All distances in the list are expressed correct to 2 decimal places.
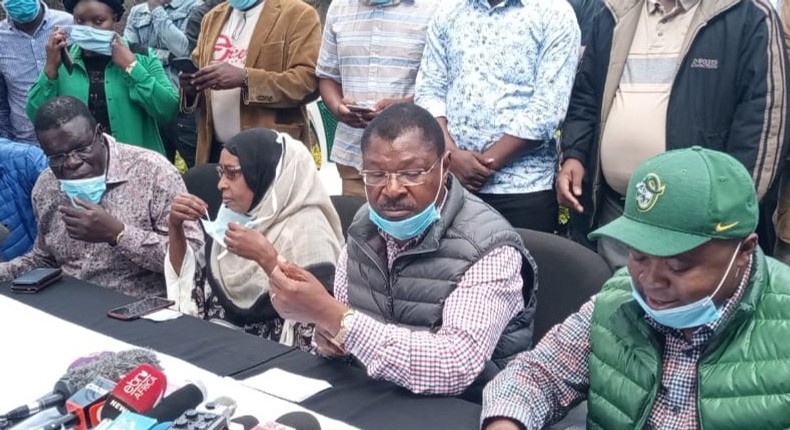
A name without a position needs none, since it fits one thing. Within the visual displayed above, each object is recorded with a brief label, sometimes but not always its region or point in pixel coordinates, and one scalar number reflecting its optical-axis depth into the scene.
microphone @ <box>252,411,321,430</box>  1.45
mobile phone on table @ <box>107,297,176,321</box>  2.23
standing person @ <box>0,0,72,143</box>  4.17
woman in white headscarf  2.49
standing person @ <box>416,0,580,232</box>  2.76
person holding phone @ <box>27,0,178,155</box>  3.51
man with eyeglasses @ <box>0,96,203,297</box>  2.64
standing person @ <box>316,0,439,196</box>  3.18
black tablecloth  1.65
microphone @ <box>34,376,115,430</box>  1.48
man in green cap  1.36
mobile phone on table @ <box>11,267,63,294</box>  2.47
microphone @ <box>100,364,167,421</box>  1.42
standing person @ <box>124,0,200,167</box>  4.57
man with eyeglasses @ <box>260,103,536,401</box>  1.75
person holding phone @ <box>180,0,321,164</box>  3.45
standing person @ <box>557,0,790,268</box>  2.43
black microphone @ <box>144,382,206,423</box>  1.40
